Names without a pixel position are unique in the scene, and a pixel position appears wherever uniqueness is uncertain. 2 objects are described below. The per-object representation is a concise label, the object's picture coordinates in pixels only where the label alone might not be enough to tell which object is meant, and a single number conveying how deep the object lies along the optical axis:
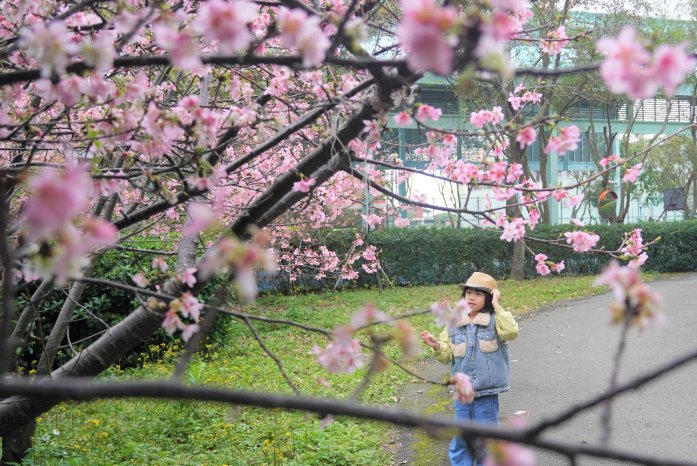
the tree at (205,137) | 1.00
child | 4.56
